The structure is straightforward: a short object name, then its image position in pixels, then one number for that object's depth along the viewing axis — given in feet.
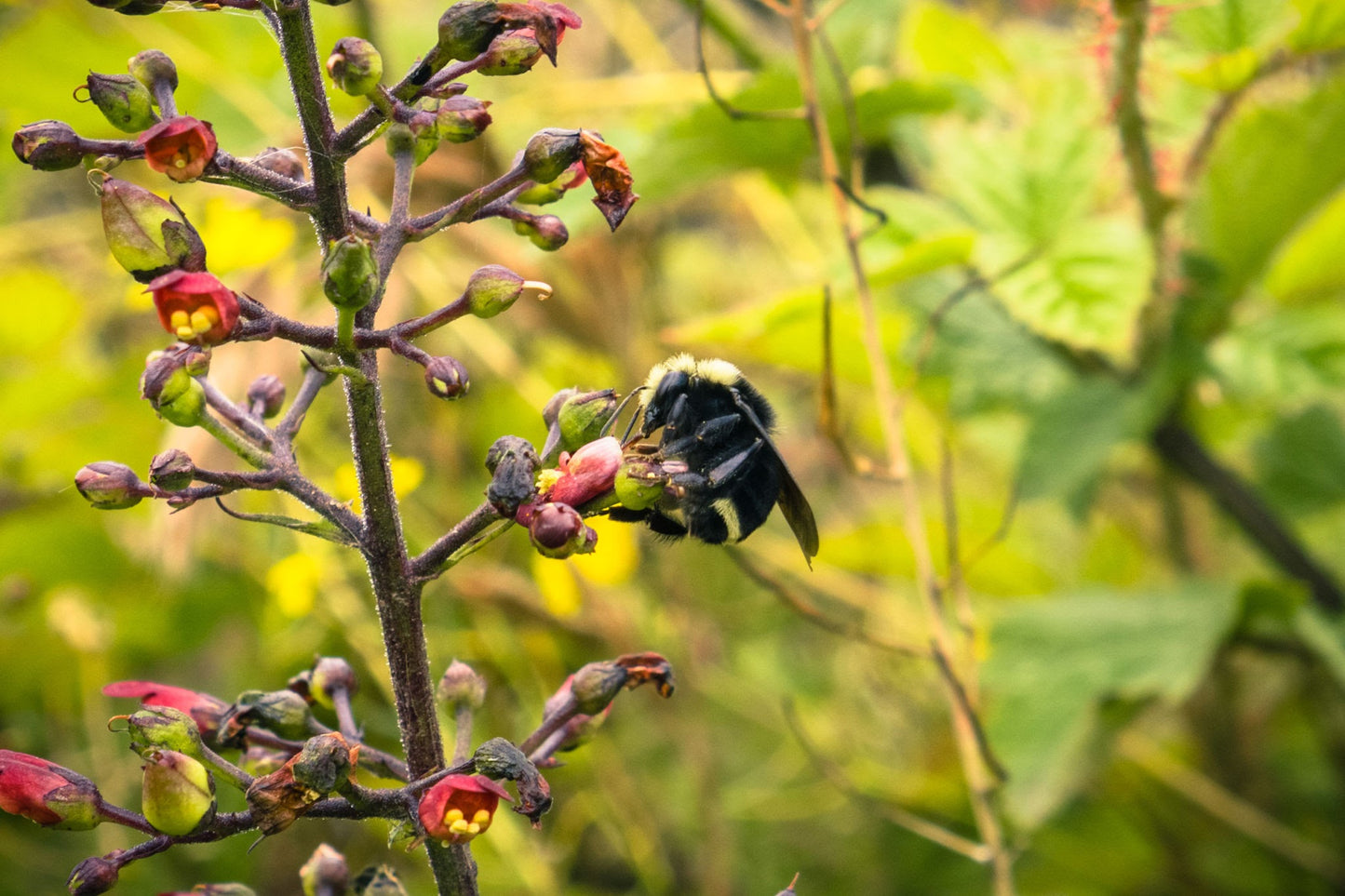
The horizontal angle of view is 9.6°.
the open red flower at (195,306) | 1.56
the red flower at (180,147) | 1.56
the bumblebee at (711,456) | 1.67
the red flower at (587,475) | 1.60
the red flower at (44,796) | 1.59
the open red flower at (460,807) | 1.57
